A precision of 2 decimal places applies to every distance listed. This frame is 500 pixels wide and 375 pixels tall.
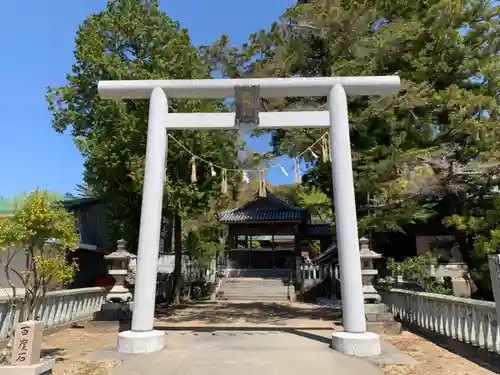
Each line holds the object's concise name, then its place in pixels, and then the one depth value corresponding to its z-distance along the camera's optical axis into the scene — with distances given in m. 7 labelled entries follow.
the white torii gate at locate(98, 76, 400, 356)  6.50
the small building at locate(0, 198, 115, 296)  15.78
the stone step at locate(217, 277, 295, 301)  18.10
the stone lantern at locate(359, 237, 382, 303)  9.10
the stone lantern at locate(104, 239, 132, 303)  10.11
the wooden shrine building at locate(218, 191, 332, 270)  23.67
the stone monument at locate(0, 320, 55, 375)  4.11
